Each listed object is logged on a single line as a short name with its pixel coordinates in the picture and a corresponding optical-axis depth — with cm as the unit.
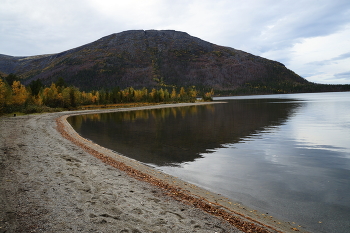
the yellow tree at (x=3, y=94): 5972
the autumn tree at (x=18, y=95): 7319
